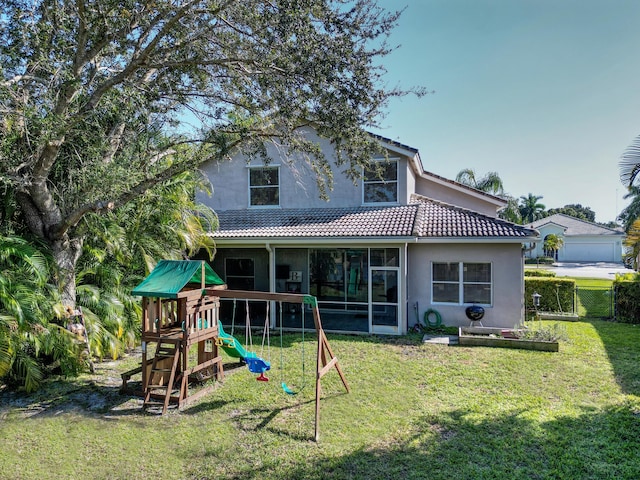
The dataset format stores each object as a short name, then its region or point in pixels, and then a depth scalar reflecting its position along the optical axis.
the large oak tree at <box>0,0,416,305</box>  7.16
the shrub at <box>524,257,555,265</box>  45.41
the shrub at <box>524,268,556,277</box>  19.09
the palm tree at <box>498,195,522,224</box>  37.80
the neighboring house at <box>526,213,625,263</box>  49.06
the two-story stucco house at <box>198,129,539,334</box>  12.14
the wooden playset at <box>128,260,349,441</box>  6.87
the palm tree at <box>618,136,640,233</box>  6.05
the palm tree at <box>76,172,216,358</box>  9.42
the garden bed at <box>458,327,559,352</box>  10.20
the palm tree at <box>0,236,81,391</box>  7.11
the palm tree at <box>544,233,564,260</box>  48.31
